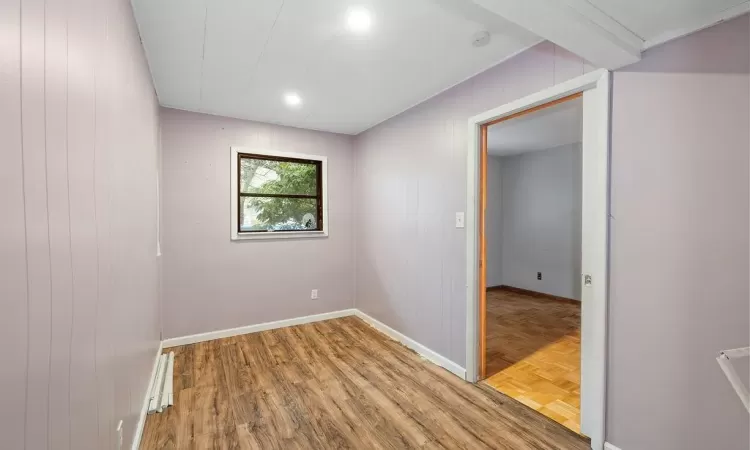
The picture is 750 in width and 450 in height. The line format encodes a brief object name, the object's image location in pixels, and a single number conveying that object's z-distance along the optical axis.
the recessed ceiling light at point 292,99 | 2.75
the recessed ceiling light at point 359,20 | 1.67
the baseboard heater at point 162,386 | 2.06
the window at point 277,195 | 3.48
